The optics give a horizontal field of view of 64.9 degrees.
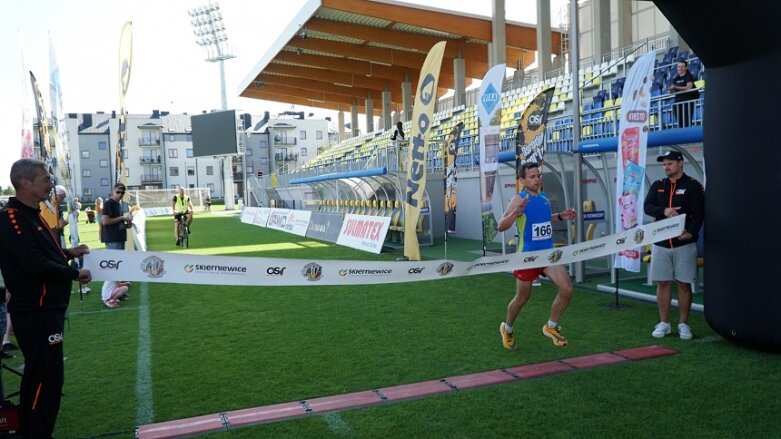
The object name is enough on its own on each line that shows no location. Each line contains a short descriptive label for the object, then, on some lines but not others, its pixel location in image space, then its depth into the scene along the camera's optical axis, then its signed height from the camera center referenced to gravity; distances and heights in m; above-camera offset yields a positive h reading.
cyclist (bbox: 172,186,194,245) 18.36 -0.32
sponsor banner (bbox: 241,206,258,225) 31.64 -1.12
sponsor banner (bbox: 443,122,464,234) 12.92 +0.30
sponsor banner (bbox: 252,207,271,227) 28.17 -1.13
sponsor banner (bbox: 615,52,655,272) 7.67 +0.38
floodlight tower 57.72 +15.65
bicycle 18.56 -0.96
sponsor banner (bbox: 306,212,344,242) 18.30 -1.11
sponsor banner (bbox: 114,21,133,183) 9.58 +1.91
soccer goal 49.04 -0.05
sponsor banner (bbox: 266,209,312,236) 21.52 -1.12
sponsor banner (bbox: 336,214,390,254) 15.12 -1.14
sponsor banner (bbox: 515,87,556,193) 9.67 +0.81
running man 5.84 -0.45
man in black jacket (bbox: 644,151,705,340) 6.13 -0.68
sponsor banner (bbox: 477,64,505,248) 10.47 +0.97
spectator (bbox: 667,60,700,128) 11.20 +1.54
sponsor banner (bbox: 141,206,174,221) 46.64 -1.12
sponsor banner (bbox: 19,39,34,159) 11.25 +1.25
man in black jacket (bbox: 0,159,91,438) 3.64 -0.56
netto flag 11.05 +0.99
